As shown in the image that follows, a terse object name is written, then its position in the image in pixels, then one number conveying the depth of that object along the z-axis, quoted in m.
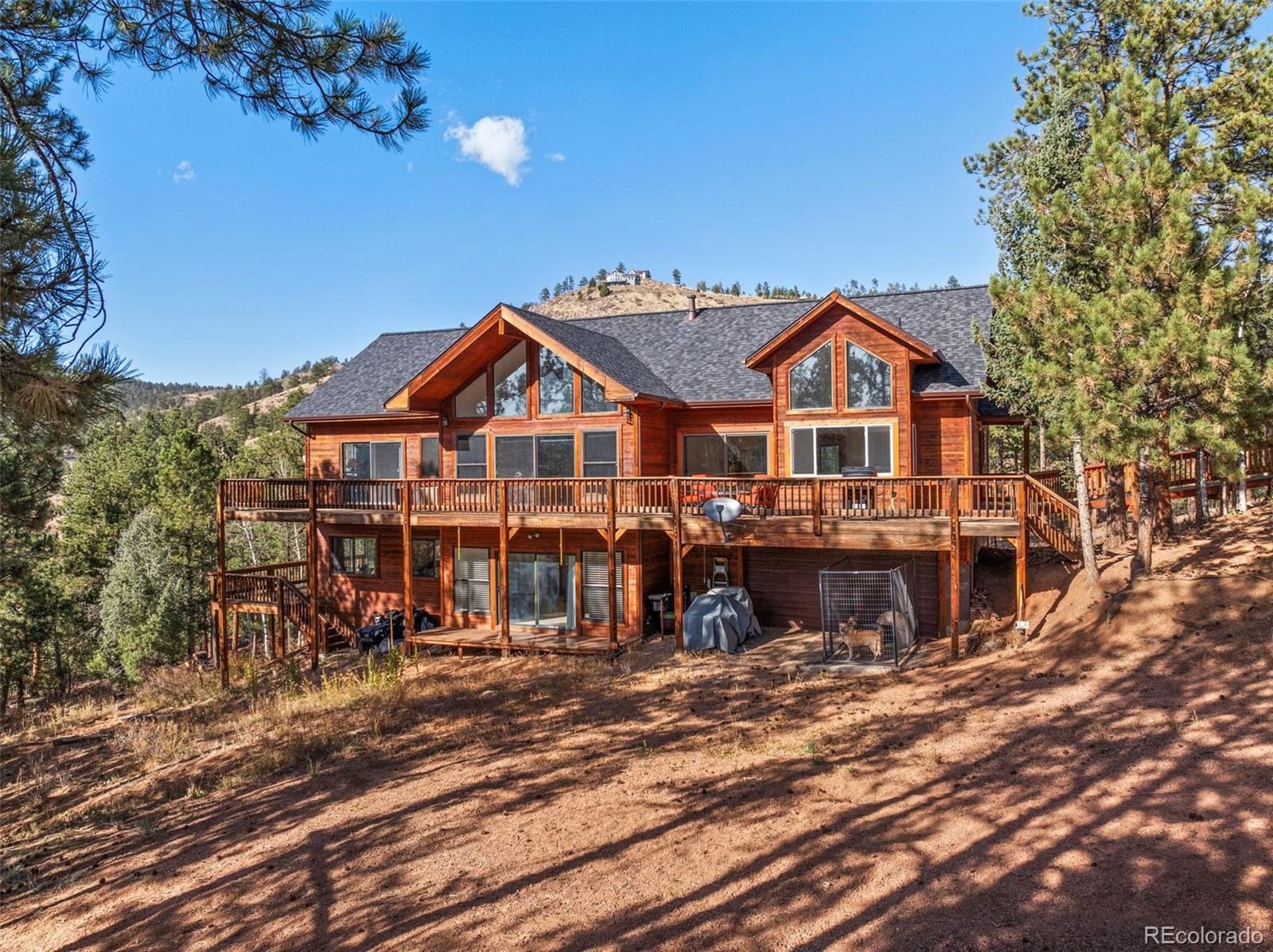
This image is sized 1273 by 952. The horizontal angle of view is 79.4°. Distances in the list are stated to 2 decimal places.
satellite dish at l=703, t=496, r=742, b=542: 15.57
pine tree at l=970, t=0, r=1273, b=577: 11.85
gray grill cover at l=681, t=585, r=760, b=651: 16.12
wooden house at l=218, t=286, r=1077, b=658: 16.20
